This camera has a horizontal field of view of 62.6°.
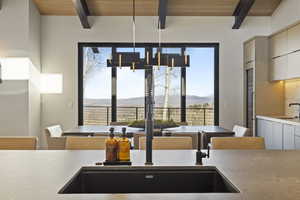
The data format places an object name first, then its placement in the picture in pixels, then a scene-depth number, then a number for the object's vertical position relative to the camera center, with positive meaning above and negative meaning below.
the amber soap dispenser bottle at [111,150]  1.30 -0.26
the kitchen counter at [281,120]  3.19 -0.27
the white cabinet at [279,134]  3.21 -0.48
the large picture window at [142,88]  5.04 +0.27
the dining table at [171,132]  2.98 -0.39
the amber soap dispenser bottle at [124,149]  1.30 -0.26
